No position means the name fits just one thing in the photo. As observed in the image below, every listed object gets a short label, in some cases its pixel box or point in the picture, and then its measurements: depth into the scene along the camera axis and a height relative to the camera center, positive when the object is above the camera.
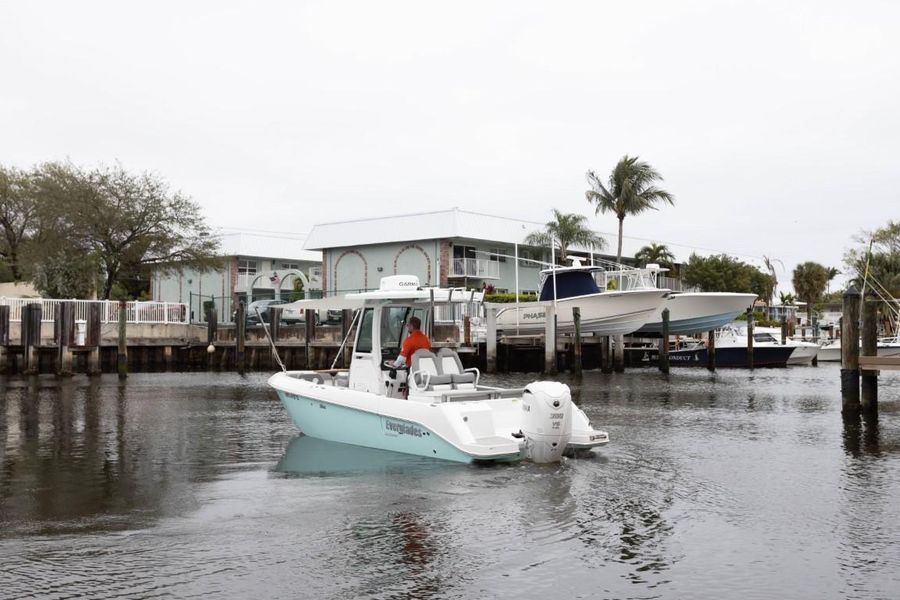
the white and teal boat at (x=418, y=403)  12.37 -0.82
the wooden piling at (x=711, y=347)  42.06 -0.08
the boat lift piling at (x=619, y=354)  40.41 -0.38
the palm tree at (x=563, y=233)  55.53 +6.65
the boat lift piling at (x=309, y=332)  38.81 +0.56
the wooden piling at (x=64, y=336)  34.56 +0.33
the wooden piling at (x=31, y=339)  34.41 +0.22
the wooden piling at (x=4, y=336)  36.19 +0.34
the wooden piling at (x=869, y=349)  19.42 -0.07
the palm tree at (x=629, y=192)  57.91 +9.48
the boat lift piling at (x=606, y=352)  41.35 -0.32
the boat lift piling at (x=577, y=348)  34.94 -0.10
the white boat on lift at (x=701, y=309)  41.25 +1.61
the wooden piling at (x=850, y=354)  19.30 -0.18
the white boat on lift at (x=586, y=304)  38.47 +1.69
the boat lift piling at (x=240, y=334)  39.59 +0.46
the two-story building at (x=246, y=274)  61.97 +4.73
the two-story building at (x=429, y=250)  53.06 +5.63
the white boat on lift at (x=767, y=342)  45.72 +0.16
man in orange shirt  14.27 +0.02
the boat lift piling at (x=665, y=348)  39.04 -0.12
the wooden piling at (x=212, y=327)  42.84 +0.82
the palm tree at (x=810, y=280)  91.94 +6.34
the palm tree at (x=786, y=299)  84.53 +4.24
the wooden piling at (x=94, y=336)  36.03 +0.34
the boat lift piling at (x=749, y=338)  41.95 +0.33
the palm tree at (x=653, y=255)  64.56 +6.20
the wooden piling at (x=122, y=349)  34.81 -0.15
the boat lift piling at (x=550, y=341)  35.91 +0.16
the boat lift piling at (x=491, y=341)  38.09 +0.17
